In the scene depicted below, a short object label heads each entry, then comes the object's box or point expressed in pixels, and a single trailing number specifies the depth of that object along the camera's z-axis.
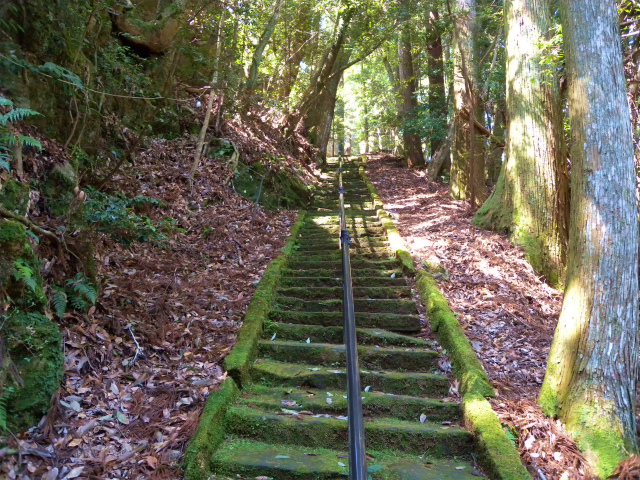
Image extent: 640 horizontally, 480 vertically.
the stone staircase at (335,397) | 3.33
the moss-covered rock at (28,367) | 2.87
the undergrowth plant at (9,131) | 3.35
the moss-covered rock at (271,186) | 9.82
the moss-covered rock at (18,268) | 3.16
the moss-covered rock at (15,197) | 3.60
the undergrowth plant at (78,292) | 3.92
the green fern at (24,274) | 3.15
